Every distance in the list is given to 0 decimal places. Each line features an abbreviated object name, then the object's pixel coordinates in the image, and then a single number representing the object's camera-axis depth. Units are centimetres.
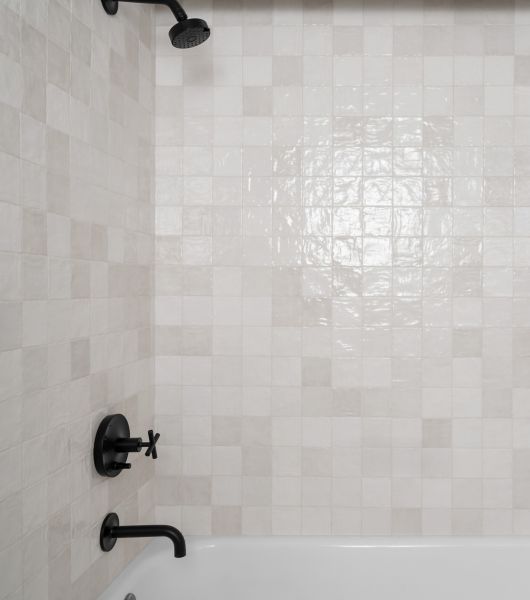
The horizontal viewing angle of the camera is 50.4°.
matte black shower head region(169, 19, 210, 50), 143
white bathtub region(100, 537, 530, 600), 174
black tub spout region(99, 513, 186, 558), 148
